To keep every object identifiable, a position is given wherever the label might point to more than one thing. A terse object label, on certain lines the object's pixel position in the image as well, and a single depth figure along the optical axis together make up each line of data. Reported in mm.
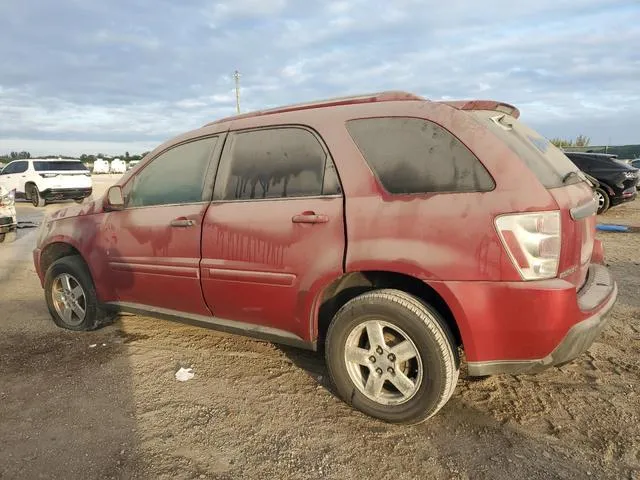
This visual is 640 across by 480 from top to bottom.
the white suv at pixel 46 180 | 18062
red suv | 2447
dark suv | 12539
